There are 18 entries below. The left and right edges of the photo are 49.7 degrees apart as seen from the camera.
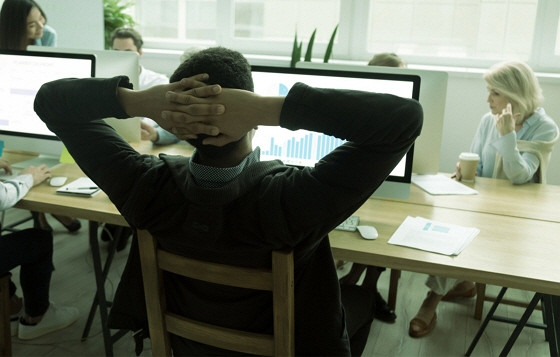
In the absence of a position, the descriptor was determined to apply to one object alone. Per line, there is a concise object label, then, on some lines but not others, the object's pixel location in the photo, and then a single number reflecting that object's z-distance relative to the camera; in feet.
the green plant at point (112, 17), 15.56
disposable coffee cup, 7.97
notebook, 6.92
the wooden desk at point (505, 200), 6.80
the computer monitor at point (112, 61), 8.24
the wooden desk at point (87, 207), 6.50
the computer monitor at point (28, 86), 7.88
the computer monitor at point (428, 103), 6.80
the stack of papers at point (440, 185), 7.43
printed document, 5.58
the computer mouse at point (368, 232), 5.82
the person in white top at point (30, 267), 6.89
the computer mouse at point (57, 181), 7.29
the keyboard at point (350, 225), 6.02
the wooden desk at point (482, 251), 5.05
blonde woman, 7.99
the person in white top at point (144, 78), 9.09
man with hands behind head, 3.41
